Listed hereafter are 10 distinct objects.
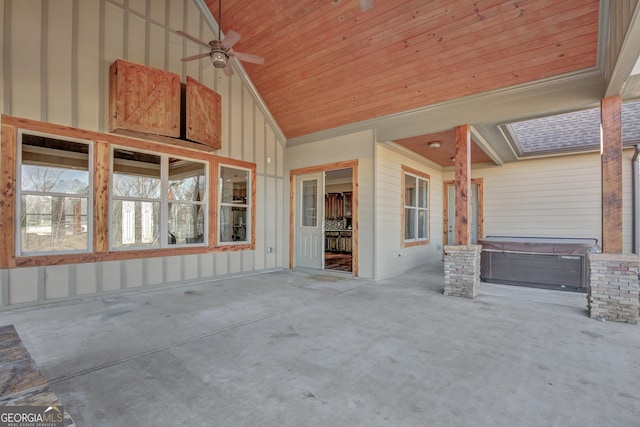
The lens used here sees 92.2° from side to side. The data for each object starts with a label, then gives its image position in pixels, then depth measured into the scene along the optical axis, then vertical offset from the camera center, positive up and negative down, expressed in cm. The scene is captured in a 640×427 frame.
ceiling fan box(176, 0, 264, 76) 415 +236
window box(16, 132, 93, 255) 415 +28
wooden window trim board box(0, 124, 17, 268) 391 +26
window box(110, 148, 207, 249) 498 +26
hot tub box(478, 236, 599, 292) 499 -78
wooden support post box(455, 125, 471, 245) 486 +51
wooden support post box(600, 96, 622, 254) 372 +54
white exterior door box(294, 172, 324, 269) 698 -10
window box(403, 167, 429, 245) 730 +25
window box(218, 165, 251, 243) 632 +24
